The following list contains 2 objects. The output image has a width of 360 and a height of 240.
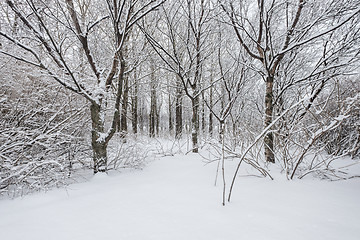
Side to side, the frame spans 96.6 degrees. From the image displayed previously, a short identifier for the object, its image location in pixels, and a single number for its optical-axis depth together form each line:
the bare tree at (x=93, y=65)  2.55
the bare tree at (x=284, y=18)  2.97
